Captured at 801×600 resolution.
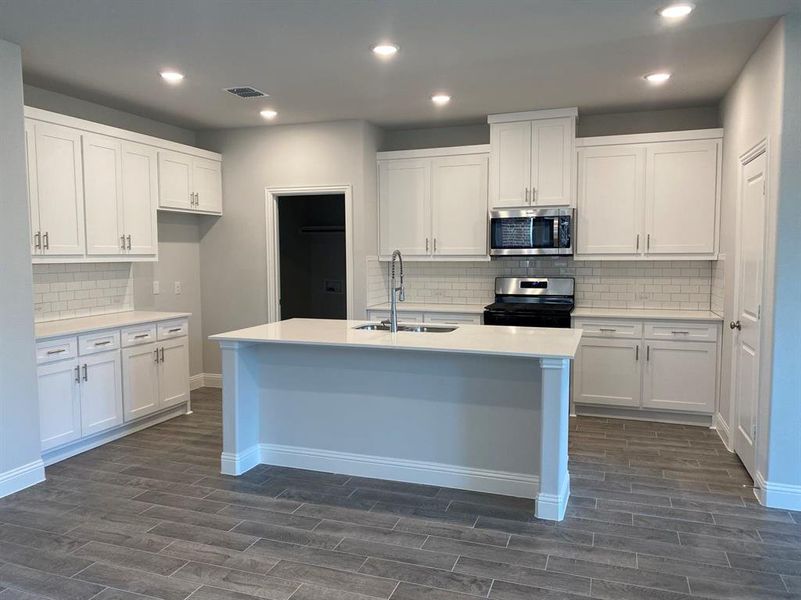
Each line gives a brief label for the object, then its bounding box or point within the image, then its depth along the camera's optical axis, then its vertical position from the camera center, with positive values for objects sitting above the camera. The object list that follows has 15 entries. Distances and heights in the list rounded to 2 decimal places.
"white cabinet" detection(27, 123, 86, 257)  4.15 +0.51
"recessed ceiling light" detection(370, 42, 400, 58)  3.73 +1.34
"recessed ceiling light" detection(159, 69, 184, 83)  4.30 +1.34
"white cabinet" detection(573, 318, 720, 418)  4.93 -0.89
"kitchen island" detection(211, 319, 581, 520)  3.31 -0.90
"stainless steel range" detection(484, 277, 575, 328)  5.23 -0.40
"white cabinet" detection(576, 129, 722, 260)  5.09 +0.56
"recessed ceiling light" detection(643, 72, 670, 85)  4.37 +1.36
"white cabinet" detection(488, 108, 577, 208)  5.30 +0.92
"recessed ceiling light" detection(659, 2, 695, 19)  3.14 +1.33
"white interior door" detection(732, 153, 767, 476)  3.63 -0.28
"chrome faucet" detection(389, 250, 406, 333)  3.93 -0.38
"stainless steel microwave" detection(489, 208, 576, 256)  5.33 +0.27
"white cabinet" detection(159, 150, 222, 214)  5.45 +0.74
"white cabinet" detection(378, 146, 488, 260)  5.72 +0.57
